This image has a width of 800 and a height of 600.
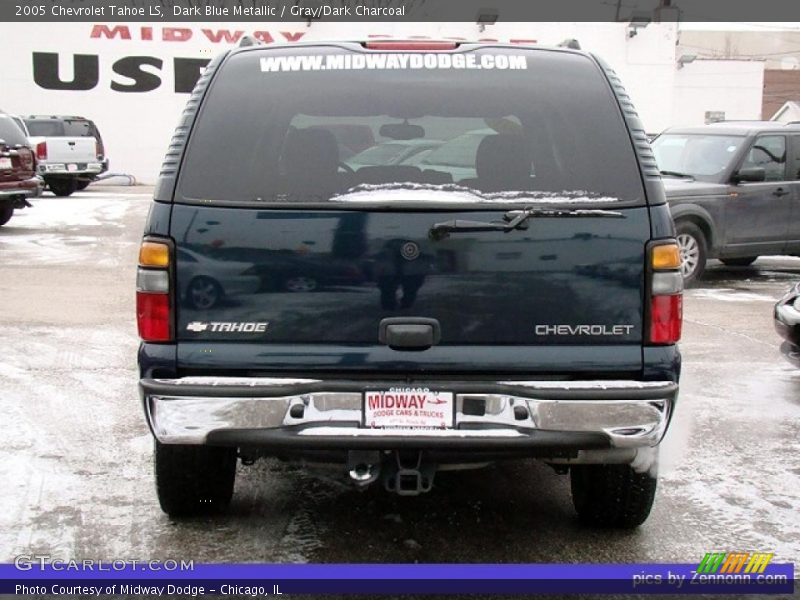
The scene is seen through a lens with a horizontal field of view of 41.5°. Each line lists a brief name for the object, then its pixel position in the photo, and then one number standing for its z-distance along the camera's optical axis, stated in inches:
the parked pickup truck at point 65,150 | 944.3
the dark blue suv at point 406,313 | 141.4
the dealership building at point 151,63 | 1288.1
